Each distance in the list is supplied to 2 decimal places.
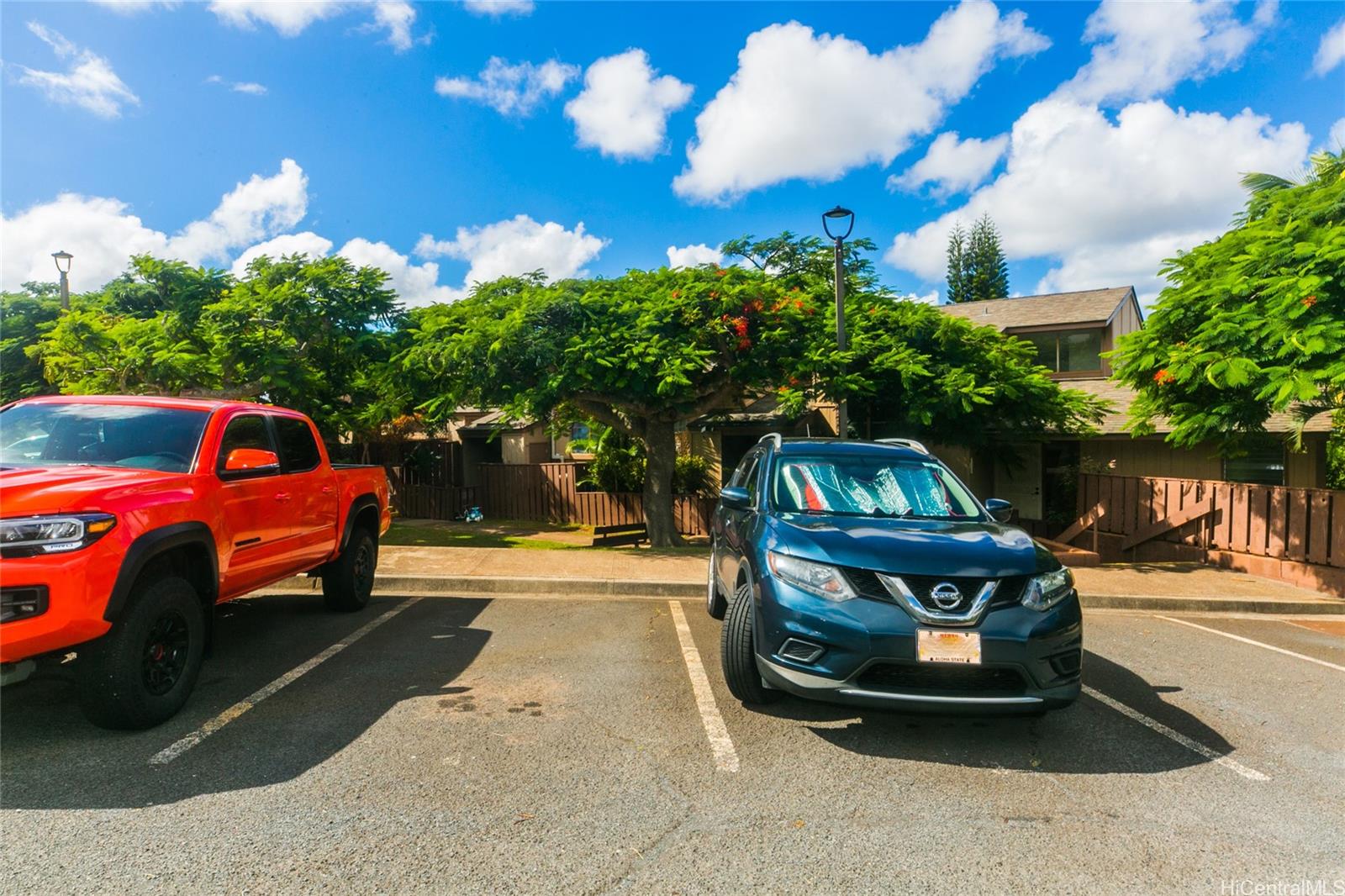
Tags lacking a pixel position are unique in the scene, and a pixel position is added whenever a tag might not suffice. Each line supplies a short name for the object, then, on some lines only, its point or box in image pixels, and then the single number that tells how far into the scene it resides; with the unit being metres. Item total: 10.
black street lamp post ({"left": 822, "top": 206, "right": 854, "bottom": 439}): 10.77
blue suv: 3.89
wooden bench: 15.34
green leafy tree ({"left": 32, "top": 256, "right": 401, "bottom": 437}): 12.71
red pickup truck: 3.56
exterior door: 19.17
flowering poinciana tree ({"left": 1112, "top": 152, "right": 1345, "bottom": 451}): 8.70
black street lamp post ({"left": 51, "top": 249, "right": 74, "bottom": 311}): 13.91
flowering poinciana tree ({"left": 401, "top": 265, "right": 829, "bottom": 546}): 12.21
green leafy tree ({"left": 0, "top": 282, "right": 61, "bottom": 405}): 17.42
